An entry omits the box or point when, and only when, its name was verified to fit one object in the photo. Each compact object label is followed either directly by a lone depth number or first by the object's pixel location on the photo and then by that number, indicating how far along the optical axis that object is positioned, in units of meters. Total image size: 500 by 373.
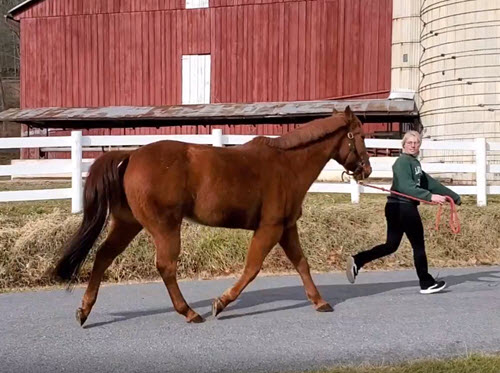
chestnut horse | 5.13
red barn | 24.98
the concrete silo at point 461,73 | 20.12
